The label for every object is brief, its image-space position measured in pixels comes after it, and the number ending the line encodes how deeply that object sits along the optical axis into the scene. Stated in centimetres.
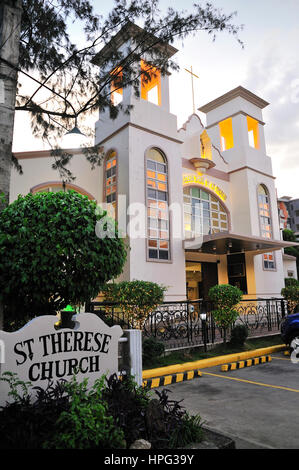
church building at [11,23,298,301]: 1344
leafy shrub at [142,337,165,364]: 736
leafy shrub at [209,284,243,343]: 948
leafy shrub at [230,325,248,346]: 920
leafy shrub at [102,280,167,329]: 895
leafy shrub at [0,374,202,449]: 246
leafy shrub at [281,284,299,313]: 1500
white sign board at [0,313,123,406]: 301
